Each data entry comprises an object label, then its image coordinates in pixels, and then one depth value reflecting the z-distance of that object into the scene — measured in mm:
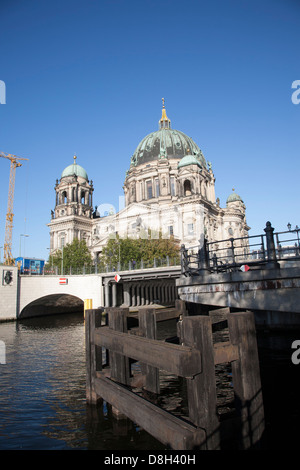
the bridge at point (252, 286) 10555
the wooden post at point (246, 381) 6555
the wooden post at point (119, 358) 9094
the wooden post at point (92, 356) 9914
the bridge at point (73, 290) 39500
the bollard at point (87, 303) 39062
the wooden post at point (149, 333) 9336
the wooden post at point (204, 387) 5824
